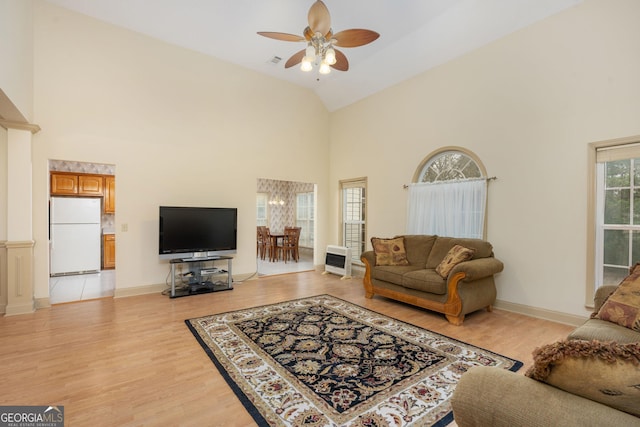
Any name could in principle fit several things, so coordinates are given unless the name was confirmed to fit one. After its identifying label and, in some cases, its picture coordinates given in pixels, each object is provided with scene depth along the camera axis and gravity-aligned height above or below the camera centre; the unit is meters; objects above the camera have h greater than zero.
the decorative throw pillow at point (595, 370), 0.92 -0.52
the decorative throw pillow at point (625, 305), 2.21 -0.72
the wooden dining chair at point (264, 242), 8.55 -1.00
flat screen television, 4.78 -0.42
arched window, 4.52 +0.71
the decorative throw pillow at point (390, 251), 4.73 -0.67
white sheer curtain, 4.41 +0.03
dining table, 8.20 -1.03
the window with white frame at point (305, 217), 10.25 -0.31
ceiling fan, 2.89 +1.79
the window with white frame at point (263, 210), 10.60 -0.09
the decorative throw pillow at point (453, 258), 3.76 -0.61
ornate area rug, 2.00 -1.36
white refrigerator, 6.17 -0.63
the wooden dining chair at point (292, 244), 8.26 -1.00
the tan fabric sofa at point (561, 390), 0.92 -0.61
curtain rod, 4.22 +0.47
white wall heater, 6.17 -1.11
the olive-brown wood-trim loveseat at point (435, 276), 3.59 -0.88
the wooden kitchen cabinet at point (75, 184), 6.27 +0.45
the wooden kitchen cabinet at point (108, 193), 6.88 +0.29
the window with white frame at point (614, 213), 3.26 -0.01
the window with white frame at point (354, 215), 6.43 -0.13
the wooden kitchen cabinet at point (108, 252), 6.97 -1.09
